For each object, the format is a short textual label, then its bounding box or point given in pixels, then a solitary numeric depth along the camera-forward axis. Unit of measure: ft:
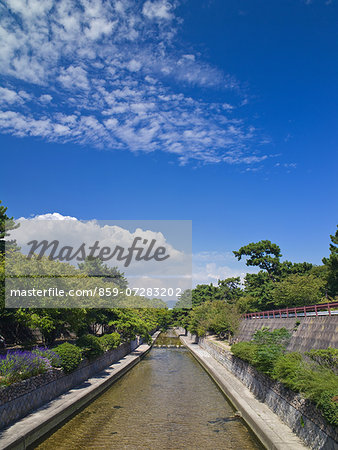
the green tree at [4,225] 87.45
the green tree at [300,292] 126.52
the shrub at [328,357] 36.11
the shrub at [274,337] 62.12
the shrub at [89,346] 66.34
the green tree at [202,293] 297.74
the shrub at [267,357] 46.52
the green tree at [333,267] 122.42
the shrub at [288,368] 35.62
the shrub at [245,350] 57.54
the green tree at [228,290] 281.33
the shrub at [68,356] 52.95
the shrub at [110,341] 86.13
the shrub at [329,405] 25.03
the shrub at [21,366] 38.96
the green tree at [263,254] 183.01
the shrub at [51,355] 50.06
